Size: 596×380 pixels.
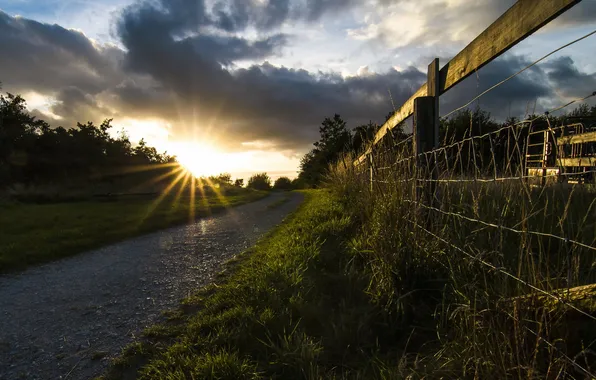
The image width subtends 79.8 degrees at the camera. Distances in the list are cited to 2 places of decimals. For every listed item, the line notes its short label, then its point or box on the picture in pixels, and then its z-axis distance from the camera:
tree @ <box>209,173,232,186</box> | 46.53
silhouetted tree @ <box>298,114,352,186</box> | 31.52
